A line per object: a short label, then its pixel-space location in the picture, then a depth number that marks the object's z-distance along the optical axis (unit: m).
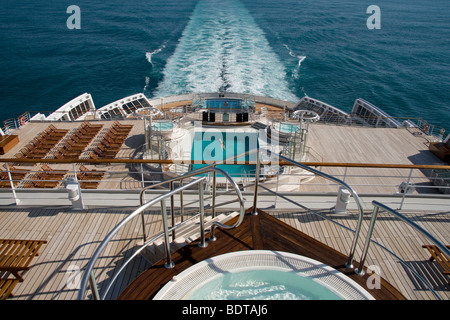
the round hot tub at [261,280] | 3.54
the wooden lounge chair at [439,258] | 4.39
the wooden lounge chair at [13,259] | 4.24
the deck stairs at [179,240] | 4.52
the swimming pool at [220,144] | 16.06
